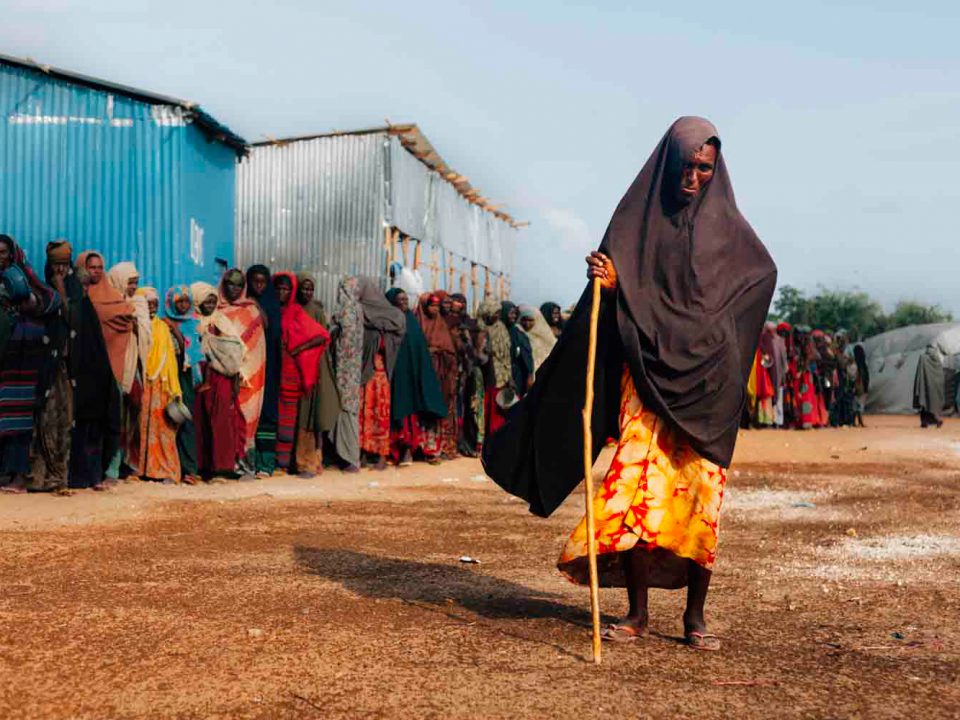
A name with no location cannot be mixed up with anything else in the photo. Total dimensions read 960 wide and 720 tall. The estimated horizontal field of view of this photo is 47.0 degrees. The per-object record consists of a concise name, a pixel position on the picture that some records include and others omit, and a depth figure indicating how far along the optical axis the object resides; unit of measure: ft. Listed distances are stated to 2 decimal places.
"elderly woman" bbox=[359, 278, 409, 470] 38.14
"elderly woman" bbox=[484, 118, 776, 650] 13.24
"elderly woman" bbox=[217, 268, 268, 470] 33.91
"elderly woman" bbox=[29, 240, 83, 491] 28.25
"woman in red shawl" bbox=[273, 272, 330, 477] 35.24
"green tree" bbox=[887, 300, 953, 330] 153.89
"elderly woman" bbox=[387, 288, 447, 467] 39.40
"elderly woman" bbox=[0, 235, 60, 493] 27.71
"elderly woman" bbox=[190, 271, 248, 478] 32.86
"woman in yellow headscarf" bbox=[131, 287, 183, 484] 31.81
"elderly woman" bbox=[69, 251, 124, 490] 29.27
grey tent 103.71
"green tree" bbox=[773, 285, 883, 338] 150.51
